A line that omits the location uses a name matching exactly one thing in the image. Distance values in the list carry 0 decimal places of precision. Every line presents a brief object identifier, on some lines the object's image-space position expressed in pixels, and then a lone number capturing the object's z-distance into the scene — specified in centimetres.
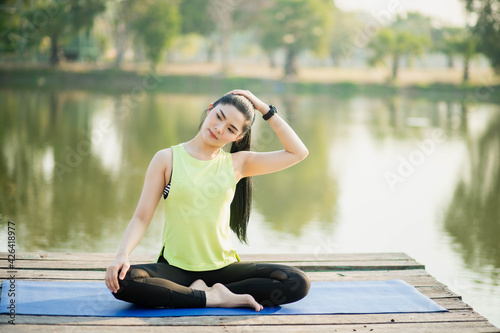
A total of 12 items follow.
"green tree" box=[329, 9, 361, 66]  4691
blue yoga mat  266
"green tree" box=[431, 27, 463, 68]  3509
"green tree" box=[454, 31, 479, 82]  3350
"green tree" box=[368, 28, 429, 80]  3572
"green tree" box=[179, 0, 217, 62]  3962
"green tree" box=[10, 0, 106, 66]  2772
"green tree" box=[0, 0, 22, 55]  2636
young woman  274
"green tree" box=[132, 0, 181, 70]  3234
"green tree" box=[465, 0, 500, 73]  2912
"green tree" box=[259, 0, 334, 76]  3462
